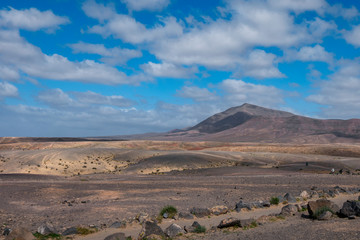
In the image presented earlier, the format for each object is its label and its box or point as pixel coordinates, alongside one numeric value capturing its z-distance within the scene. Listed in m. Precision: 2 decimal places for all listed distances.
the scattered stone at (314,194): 18.66
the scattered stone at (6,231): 11.09
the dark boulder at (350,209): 12.02
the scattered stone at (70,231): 11.10
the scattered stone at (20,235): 9.75
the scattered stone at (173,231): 10.41
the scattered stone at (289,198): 17.04
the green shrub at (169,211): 13.59
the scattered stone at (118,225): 12.12
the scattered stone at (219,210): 14.34
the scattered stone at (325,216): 11.80
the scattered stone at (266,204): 15.77
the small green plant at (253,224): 11.27
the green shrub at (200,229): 10.90
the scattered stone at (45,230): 10.76
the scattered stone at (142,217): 12.79
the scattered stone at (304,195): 18.15
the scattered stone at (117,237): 9.38
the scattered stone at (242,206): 14.97
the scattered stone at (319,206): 12.38
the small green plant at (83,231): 11.19
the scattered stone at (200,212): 13.80
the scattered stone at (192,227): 11.04
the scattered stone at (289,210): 13.27
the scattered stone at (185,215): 13.47
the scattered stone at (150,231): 10.15
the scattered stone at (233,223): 11.20
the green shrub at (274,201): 16.22
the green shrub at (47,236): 10.48
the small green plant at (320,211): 12.02
